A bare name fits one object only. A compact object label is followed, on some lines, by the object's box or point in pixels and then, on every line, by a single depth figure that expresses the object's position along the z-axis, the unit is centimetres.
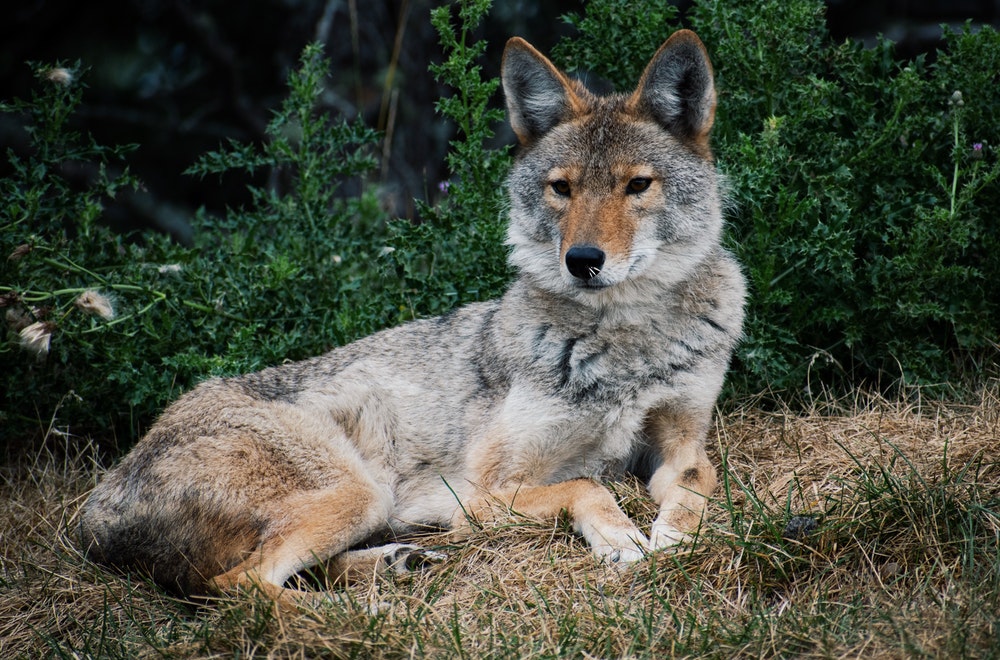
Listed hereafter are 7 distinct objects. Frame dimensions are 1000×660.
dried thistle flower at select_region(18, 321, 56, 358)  1093
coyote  920
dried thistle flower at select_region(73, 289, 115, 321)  1133
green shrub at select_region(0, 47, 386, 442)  1169
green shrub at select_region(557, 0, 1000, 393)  1125
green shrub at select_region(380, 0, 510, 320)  1251
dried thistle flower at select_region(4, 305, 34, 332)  1156
